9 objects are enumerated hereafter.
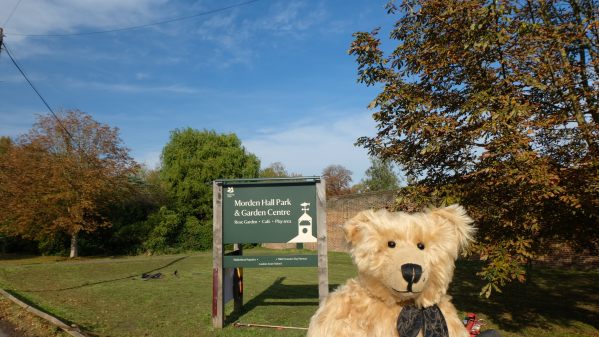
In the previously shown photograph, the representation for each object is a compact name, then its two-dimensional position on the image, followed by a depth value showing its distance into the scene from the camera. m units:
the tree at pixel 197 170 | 30.58
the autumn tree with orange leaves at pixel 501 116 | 4.66
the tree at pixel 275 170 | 52.76
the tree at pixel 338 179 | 56.48
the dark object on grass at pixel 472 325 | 3.49
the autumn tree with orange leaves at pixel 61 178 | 21.52
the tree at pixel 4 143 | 32.78
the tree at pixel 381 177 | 46.72
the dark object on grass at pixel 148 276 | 13.90
